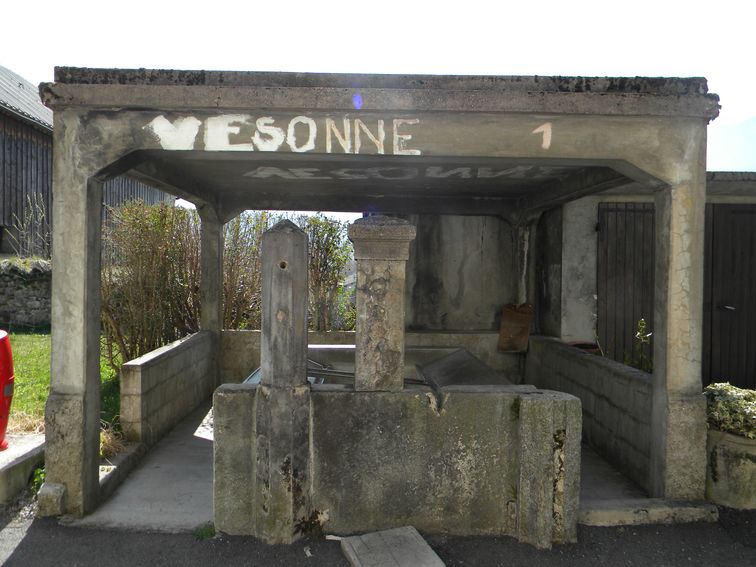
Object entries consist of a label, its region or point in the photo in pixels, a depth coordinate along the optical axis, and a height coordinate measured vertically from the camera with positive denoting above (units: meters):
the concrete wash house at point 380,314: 3.65 -0.26
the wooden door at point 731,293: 7.26 -0.17
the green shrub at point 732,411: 4.03 -1.00
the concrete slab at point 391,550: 3.31 -1.74
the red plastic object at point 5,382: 4.44 -0.87
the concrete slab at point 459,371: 6.06 -1.10
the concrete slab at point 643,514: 3.98 -1.74
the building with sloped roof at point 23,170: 14.77 +3.17
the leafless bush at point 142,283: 7.85 -0.07
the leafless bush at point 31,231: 14.80 +1.33
